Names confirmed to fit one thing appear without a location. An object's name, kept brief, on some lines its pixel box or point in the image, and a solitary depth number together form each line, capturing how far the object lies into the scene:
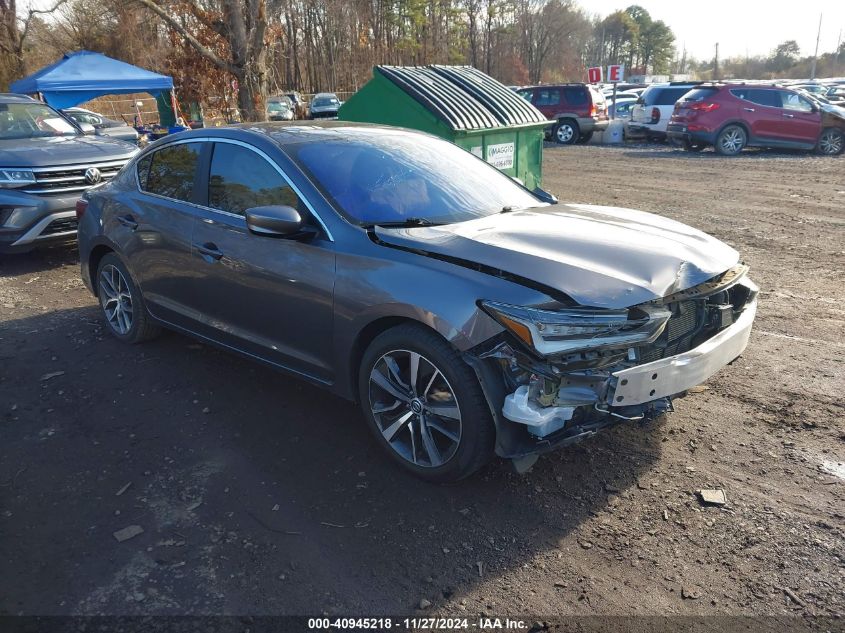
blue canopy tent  18.44
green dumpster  7.80
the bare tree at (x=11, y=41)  32.66
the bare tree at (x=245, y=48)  12.75
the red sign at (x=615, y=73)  22.85
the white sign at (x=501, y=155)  8.23
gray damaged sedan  2.96
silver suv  7.37
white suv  20.72
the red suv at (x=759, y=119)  16.69
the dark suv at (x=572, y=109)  21.59
